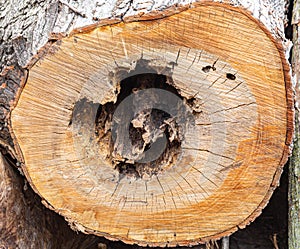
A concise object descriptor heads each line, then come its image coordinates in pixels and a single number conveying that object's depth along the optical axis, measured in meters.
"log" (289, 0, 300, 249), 2.71
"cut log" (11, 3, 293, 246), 2.48
